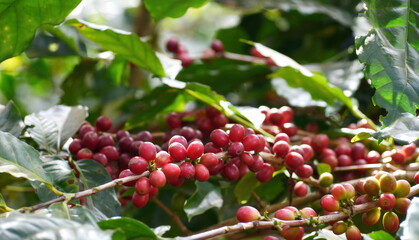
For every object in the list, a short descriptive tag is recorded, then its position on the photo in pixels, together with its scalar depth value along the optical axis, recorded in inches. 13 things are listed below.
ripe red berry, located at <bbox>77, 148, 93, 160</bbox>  40.3
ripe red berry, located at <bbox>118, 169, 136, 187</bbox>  37.5
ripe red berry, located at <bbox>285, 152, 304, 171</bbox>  39.2
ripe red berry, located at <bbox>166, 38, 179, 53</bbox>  54.6
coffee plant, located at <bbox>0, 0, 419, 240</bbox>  37.0
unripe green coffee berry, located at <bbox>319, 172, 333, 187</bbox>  39.8
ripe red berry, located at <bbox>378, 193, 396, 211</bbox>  36.8
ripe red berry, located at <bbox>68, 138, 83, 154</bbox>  40.8
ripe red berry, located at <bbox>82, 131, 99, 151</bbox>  40.6
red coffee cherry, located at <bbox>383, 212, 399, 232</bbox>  37.3
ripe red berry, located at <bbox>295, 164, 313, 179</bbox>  39.8
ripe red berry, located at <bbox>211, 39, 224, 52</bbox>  52.8
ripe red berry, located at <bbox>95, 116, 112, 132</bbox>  43.0
